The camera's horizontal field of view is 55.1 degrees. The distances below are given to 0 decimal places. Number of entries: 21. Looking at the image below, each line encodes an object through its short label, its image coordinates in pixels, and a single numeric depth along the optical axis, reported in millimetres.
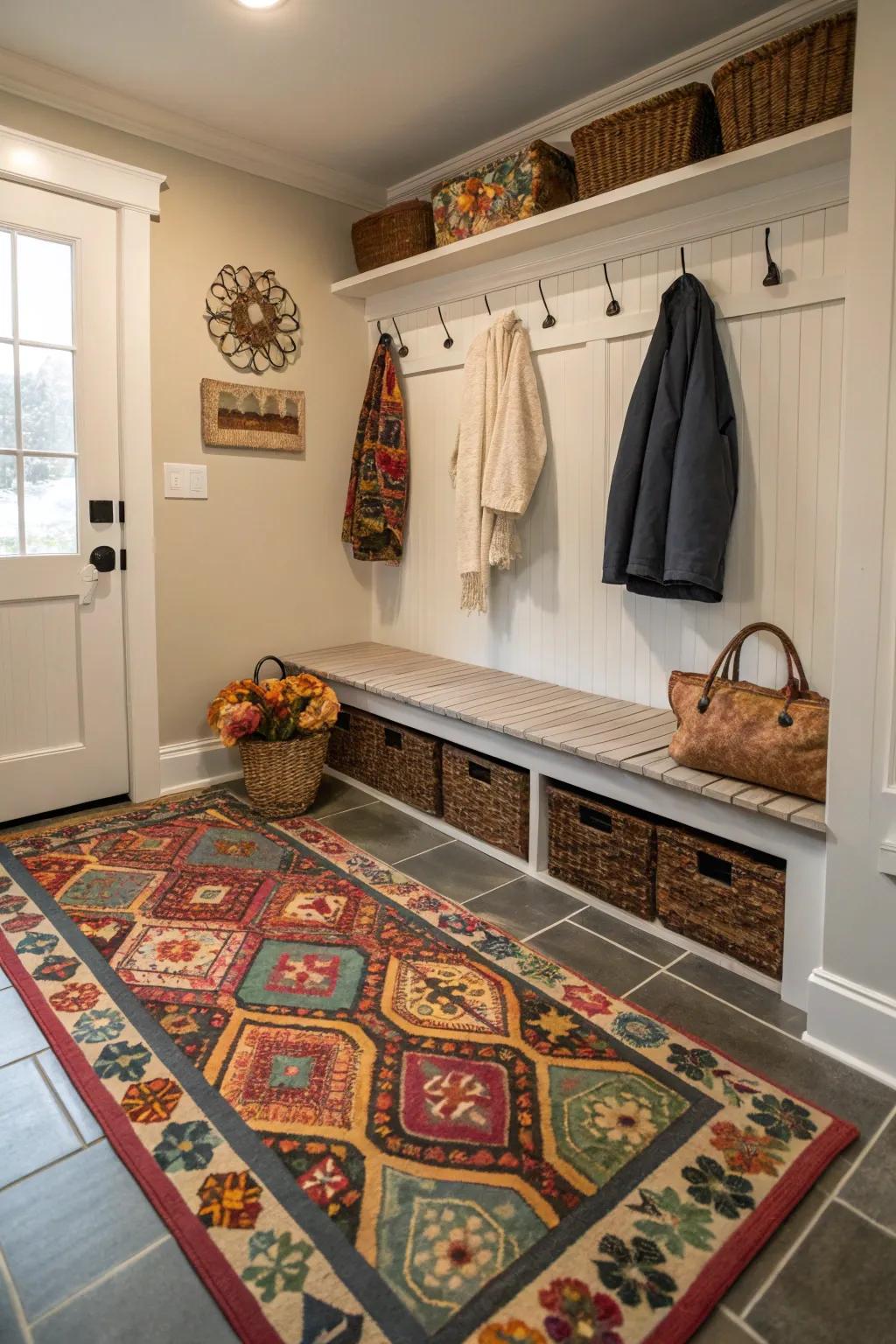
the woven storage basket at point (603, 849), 2240
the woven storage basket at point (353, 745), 3240
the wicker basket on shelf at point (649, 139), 2248
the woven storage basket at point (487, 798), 2592
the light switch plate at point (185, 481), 3113
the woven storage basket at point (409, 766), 2930
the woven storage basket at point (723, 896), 1949
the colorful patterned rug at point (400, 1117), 1215
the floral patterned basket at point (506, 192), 2662
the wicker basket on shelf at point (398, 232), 3145
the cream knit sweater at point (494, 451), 2879
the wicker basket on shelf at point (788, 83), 1938
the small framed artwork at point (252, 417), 3186
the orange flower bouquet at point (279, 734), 2934
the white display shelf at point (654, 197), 2041
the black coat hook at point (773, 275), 2260
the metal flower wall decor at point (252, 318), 3170
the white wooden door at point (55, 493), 2709
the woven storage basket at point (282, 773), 2943
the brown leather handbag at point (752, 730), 1877
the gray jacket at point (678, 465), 2301
